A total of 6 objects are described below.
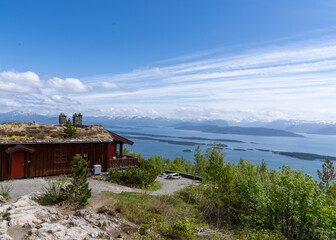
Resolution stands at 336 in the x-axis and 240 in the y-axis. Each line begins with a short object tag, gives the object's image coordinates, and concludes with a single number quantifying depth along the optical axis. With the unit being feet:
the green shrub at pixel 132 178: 67.26
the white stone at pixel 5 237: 24.18
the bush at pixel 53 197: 40.99
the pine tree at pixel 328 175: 86.54
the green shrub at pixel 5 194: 42.32
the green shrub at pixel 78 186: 40.11
